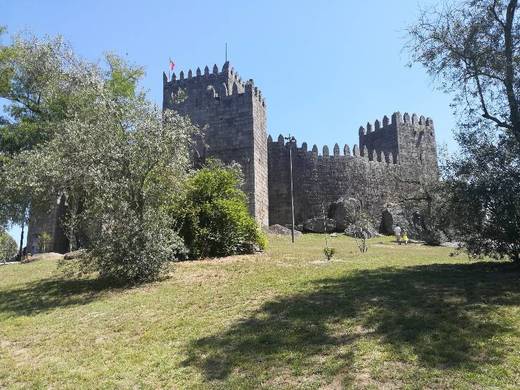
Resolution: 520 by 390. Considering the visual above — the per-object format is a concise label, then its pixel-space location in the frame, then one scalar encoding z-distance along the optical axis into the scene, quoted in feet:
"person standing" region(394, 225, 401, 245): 91.61
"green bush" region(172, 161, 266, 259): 53.26
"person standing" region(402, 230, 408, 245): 89.71
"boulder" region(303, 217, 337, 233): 105.09
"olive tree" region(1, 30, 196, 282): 40.83
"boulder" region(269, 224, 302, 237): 92.70
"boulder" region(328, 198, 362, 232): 106.01
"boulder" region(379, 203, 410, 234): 110.42
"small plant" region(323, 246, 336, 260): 49.90
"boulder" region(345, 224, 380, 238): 95.45
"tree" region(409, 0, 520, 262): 35.81
